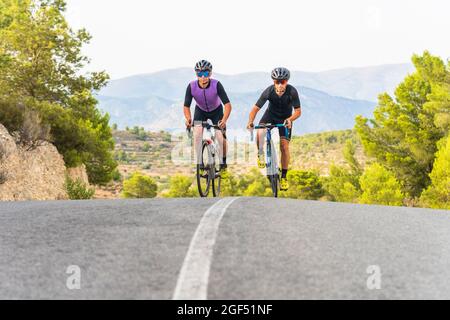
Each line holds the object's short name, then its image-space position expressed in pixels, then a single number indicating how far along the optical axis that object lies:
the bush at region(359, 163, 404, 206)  41.84
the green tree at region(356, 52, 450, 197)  44.66
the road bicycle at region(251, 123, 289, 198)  11.83
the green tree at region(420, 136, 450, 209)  37.47
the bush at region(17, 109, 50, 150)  19.67
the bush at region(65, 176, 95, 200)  22.50
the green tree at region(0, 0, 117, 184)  38.22
